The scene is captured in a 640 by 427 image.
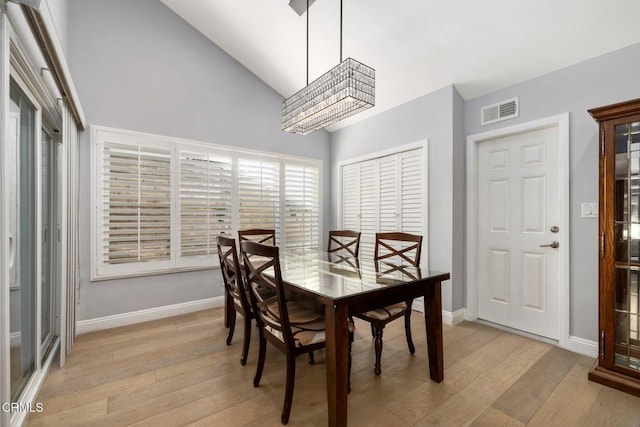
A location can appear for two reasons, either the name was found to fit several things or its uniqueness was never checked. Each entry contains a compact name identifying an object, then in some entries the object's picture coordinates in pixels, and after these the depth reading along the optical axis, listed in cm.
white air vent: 274
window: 285
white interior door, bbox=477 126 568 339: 257
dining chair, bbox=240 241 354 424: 155
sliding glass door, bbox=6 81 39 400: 154
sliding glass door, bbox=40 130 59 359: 210
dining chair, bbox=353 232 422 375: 197
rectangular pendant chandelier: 192
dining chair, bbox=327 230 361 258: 302
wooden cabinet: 183
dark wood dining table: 144
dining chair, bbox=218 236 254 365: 200
